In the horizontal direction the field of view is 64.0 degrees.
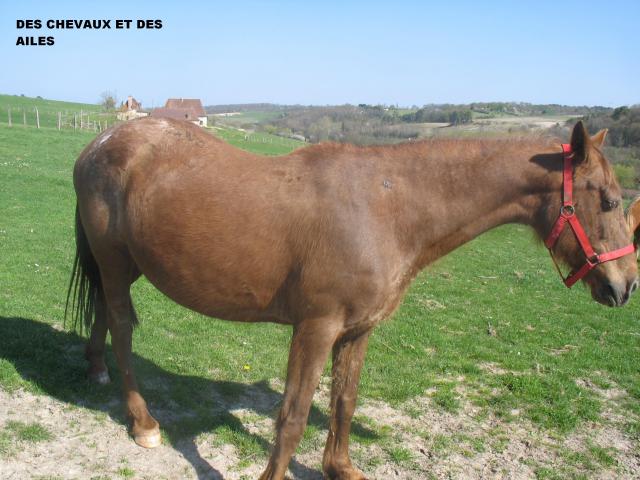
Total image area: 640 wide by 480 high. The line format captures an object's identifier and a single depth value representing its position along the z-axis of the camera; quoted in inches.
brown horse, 124.5
